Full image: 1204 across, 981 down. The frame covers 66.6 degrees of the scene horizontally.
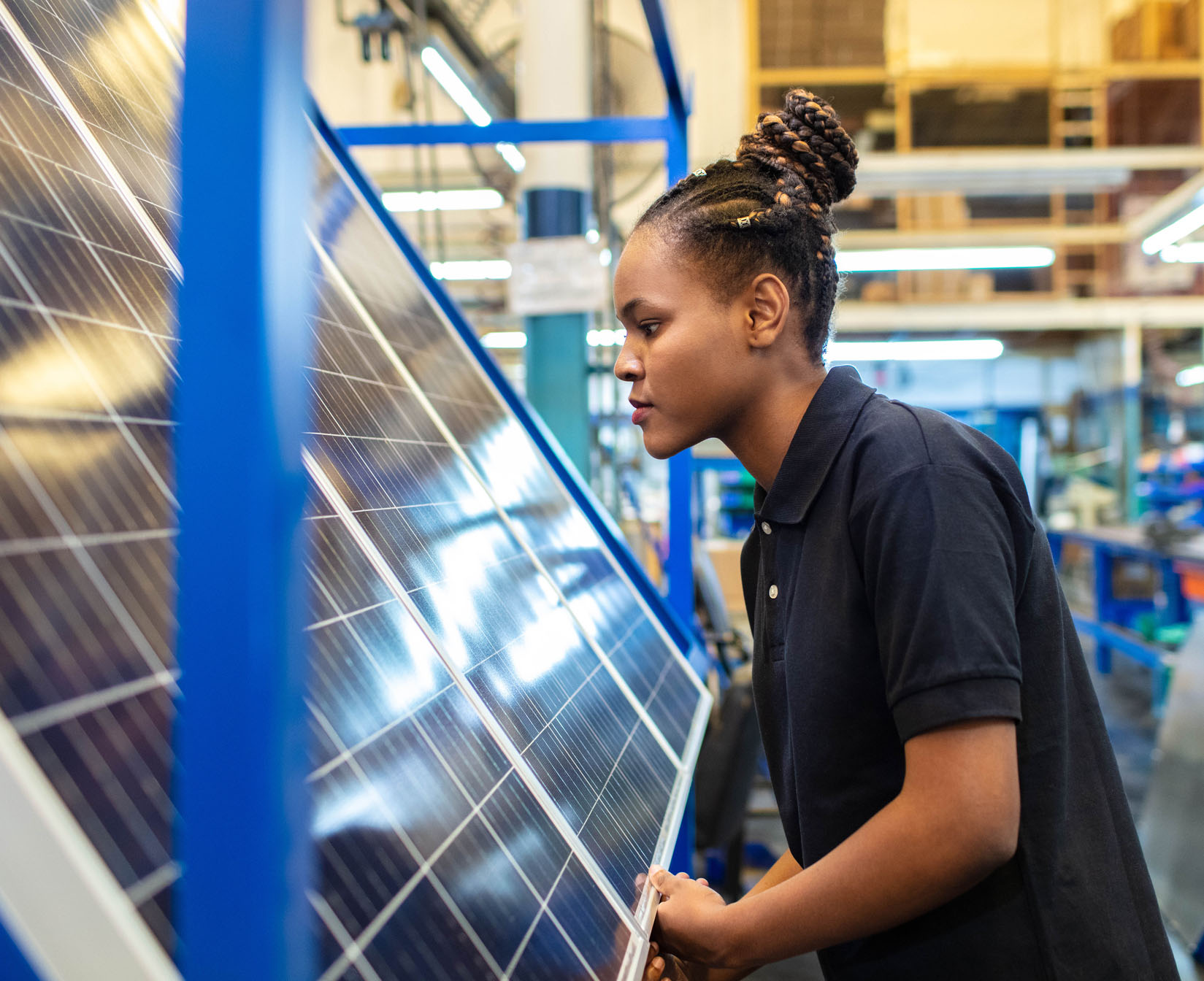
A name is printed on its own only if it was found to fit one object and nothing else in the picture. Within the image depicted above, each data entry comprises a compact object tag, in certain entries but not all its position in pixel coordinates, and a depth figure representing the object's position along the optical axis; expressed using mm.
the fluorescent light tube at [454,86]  3668
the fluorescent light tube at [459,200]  7410
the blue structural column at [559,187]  4227
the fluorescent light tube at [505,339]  13625
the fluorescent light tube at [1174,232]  7699
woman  939
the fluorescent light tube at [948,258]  9852
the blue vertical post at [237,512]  447
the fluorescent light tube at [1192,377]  15453
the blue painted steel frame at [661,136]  2617
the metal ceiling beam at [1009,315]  13148
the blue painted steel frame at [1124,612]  7035
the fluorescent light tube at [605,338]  4051
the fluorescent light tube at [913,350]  13430
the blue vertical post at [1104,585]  8594
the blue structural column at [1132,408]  13773
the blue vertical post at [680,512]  2770
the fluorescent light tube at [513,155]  4639
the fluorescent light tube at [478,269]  9648
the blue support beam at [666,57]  2348
